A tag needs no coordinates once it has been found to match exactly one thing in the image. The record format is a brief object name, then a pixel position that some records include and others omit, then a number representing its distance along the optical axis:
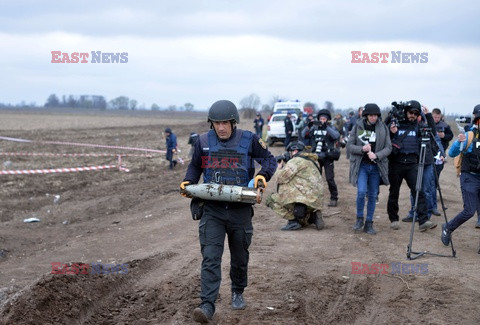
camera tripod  8.03
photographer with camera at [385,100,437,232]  9.54
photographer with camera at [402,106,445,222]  9.14
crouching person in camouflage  9.91
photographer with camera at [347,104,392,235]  9.38
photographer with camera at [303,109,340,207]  12.06
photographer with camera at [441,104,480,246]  8.05
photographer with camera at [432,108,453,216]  11.59
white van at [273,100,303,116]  33.94
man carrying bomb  5.71
